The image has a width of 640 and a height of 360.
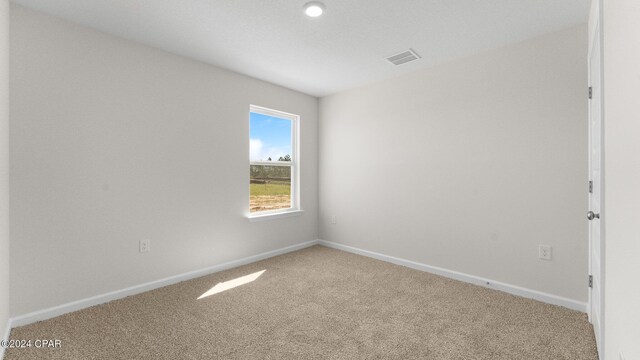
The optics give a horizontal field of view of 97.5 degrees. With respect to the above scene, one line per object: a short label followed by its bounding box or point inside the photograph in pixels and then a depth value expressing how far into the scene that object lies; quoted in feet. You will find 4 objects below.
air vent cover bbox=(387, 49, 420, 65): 9.29
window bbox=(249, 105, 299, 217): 12.12
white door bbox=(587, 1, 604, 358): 5.20
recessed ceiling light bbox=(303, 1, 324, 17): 6.65
